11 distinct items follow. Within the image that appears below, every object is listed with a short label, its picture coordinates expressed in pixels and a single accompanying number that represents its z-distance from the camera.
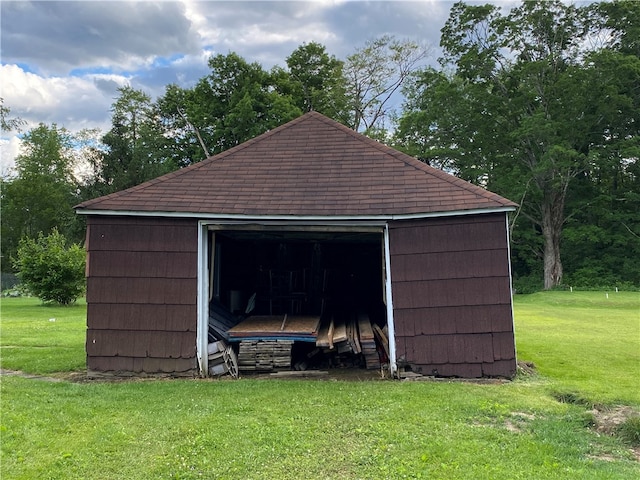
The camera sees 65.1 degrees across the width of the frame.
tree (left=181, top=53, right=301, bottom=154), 32.31
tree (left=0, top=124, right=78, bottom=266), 43.12
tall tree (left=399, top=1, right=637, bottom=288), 28.05
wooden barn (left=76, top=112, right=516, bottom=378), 7.42
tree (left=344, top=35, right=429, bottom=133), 34.19
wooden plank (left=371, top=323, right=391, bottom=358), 8.20
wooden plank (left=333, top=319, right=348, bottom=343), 7.93
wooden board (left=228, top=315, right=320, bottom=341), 7.80
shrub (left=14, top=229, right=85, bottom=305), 19.44
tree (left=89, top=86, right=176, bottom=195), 31.61
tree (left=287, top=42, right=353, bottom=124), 35.00
